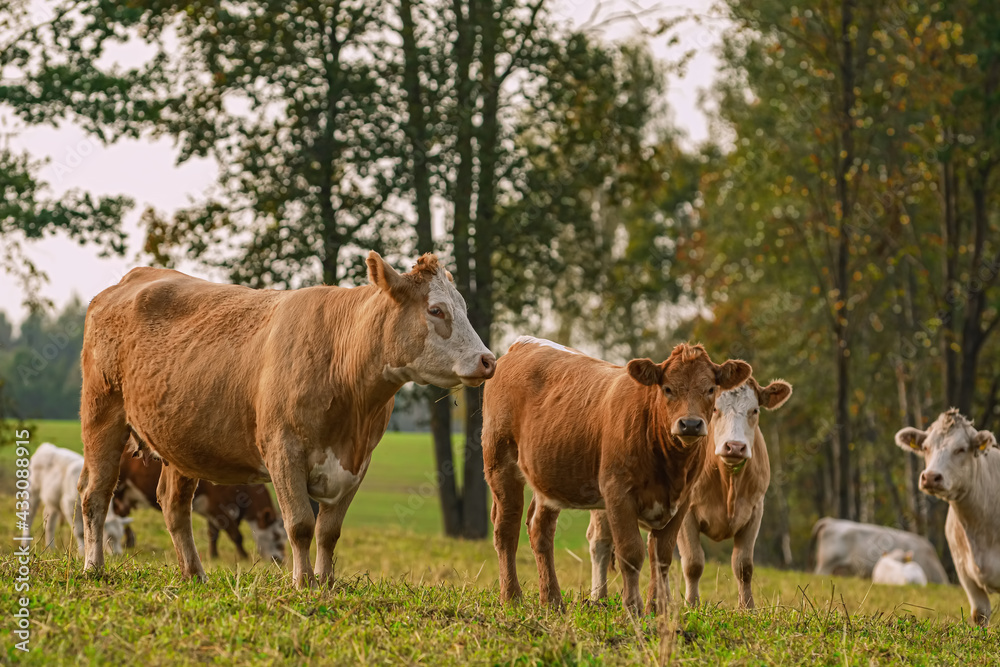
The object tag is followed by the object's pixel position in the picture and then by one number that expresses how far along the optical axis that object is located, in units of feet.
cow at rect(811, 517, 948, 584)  147.23
